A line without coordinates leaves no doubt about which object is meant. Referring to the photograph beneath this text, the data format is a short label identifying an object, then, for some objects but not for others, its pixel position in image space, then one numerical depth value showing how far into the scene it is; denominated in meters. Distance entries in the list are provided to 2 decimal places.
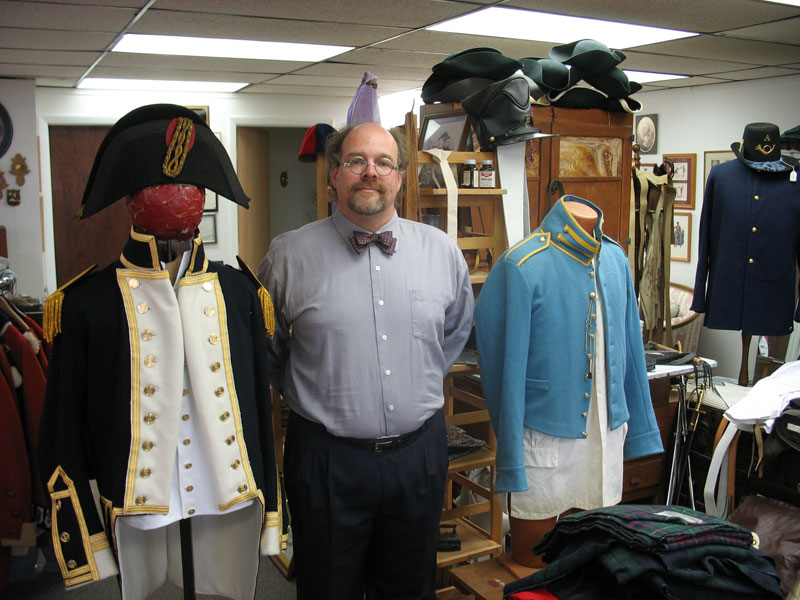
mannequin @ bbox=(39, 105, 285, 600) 1.49
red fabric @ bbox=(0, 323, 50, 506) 2.54
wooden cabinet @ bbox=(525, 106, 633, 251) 2.97
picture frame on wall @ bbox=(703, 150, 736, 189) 5.82
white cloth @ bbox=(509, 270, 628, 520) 2.12
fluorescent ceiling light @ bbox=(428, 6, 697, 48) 3.44
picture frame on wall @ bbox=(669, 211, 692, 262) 6.23
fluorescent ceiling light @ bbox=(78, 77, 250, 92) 5.75
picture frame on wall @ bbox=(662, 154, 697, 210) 6.16
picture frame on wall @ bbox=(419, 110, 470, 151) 2.81
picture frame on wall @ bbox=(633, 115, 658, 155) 6.48
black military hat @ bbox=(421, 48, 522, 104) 2.73
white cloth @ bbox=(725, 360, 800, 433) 2.49
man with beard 1.86
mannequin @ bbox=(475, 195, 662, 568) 2.08
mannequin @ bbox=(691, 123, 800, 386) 3.72
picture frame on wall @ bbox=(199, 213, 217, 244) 6.41
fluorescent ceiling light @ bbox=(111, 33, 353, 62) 4.07
